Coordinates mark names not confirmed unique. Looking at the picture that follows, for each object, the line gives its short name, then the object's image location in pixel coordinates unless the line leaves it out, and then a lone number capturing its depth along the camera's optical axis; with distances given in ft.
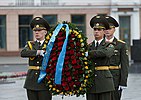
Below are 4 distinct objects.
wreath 31.50
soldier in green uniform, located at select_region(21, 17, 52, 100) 33.51
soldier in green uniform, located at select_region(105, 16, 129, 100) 37.60
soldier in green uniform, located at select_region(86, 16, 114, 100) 32.79
